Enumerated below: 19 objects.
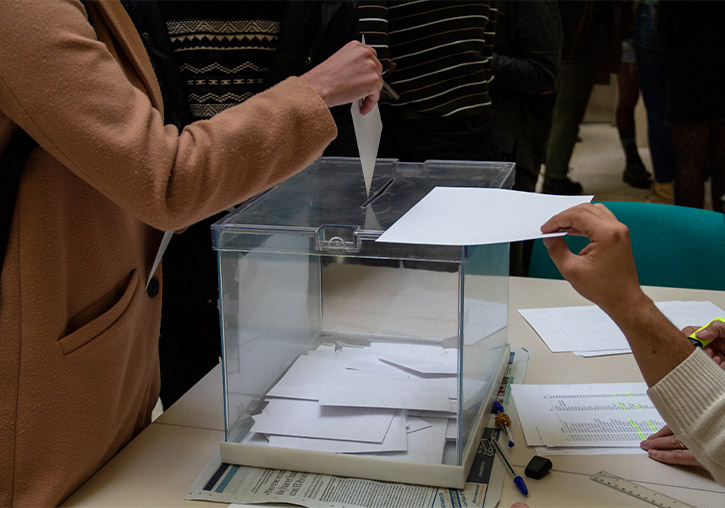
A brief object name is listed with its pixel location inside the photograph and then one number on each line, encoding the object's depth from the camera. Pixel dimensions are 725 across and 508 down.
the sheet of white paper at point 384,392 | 1.07
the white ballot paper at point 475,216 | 0.92
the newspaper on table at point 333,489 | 0.95
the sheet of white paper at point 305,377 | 1.13
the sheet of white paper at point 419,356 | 1.09
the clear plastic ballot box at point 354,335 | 1.00
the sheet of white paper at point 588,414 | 1.08
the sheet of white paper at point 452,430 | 1.02
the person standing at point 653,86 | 3.54
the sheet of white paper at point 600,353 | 1.38
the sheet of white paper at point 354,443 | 1.01
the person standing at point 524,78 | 2.54
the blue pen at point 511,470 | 0.96
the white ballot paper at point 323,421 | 1.04
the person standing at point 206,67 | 1.53
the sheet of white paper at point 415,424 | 1.04
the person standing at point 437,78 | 1.98
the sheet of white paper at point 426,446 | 1.00
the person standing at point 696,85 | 2.87
